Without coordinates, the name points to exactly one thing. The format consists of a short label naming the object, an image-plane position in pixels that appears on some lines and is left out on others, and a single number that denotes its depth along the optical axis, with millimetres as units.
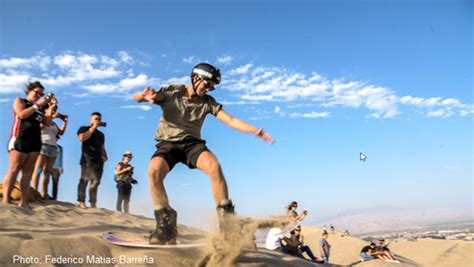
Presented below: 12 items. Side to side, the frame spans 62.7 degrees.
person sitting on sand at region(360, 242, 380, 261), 10855
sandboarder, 3891
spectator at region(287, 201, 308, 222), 7669
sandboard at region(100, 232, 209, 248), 3690
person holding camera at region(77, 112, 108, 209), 7957
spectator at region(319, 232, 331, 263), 11031
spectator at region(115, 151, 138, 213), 9227
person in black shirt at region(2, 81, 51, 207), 6055
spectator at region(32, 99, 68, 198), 7543
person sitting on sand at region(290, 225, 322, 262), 8347
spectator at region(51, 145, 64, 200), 8219
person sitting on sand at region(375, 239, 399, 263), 10359
